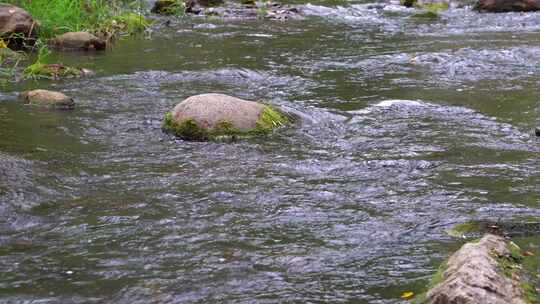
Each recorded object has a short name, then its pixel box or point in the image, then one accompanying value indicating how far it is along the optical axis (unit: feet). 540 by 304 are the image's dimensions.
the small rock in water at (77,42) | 34.78
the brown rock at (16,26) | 33.14
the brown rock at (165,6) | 47.52
